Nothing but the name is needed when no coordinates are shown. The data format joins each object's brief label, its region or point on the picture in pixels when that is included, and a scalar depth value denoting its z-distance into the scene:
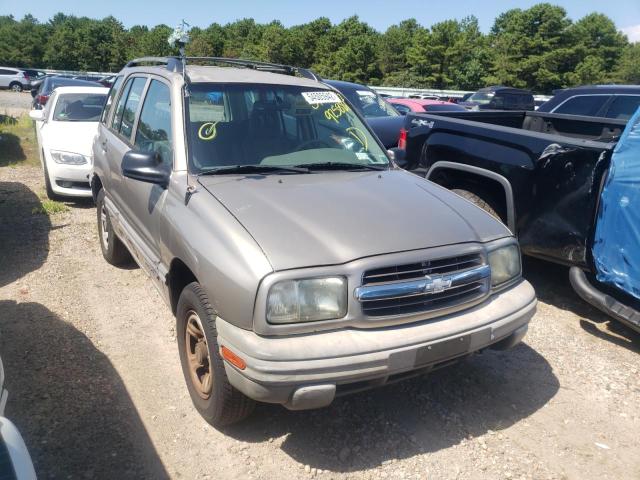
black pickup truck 4.01
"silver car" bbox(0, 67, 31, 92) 39.84
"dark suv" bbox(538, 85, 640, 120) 7.04
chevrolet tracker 2.48
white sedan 7.61
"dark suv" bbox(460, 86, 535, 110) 14.04
